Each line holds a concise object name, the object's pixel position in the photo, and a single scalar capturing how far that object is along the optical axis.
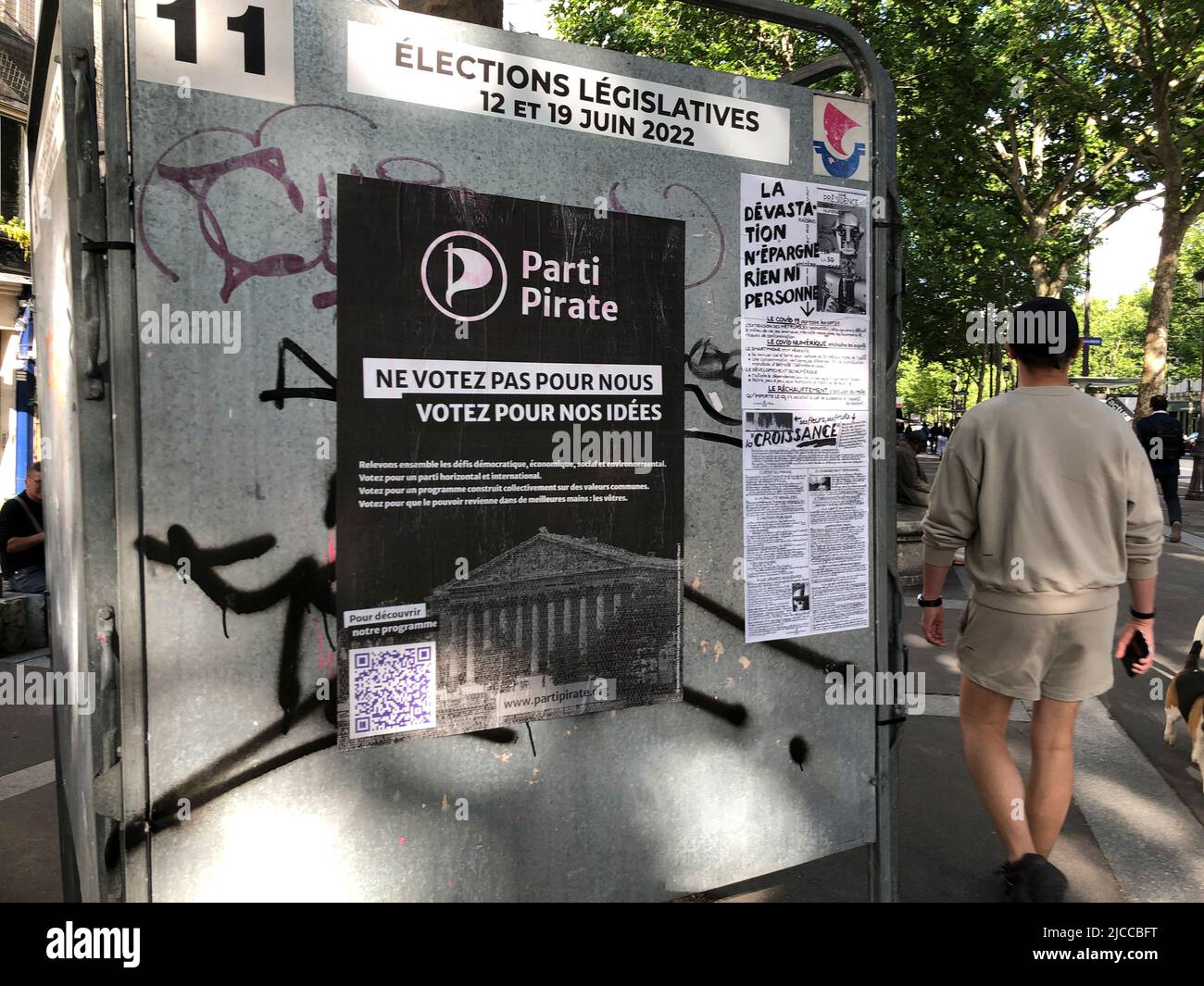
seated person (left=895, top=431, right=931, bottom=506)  11.14
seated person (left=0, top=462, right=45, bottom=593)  7.43
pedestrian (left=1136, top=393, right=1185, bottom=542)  13.09
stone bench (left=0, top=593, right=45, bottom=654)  7.14
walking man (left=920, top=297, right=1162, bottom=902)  3.28
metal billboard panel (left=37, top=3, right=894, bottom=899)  1.99
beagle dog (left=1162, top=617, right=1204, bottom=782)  4.66
